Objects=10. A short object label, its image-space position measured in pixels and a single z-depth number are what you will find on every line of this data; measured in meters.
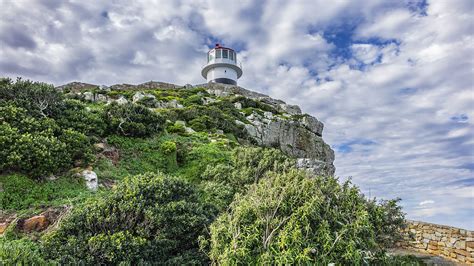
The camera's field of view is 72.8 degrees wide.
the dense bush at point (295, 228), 5.36
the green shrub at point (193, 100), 30.12
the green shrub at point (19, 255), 4.57
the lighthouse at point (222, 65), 50.12
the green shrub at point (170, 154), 12.81
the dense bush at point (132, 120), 13.48
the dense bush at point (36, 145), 8.84
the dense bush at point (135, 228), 5.73
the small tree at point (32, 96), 11.97
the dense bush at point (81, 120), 12.21
